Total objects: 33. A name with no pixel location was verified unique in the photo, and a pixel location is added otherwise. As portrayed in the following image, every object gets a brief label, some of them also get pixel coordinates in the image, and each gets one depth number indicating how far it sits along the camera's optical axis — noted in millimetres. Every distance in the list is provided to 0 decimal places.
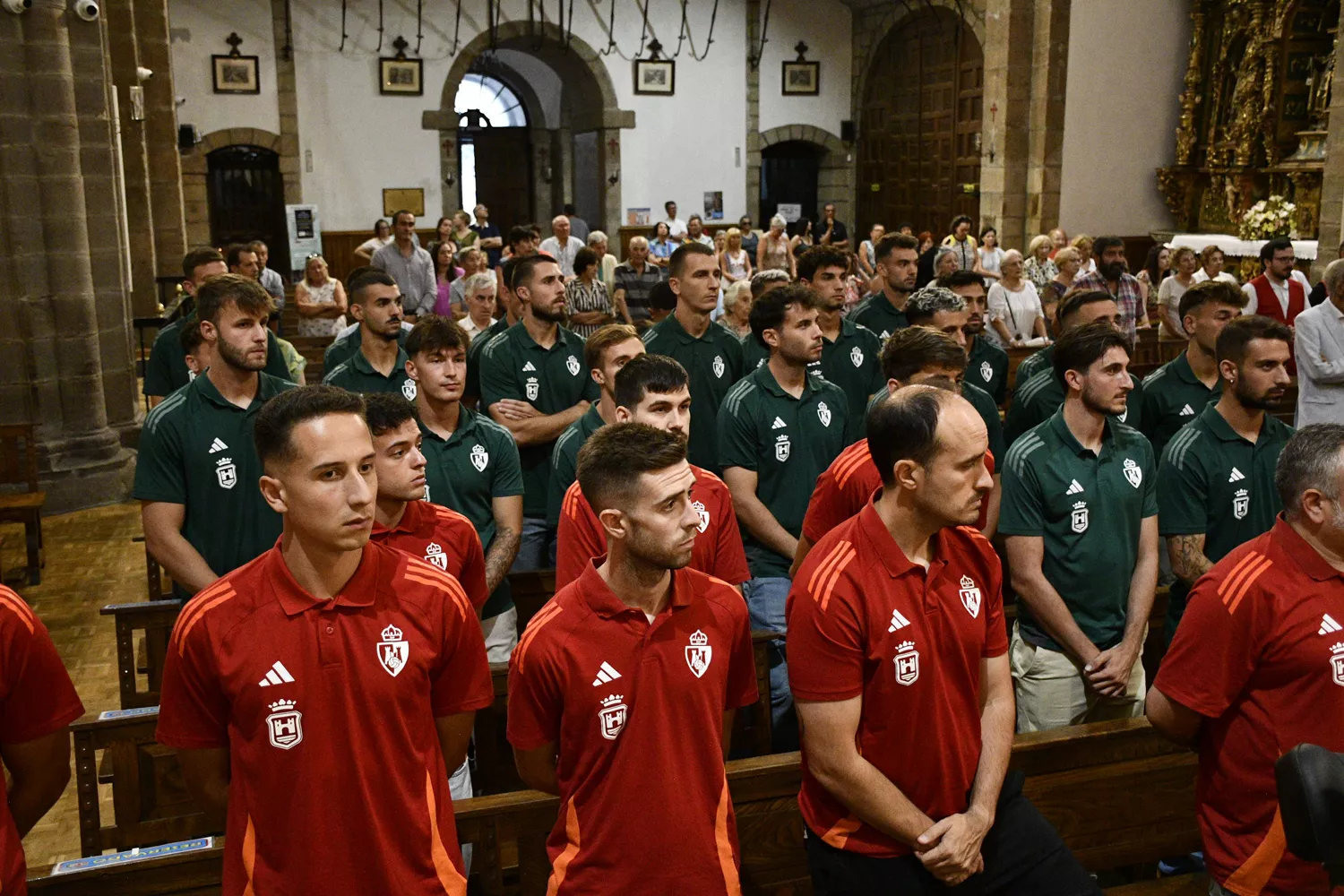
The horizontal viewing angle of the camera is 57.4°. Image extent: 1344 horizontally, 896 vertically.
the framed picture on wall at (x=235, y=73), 17047
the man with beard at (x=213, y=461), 3814
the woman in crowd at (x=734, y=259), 13773
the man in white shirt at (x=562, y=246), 13148
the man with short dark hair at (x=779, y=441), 4270
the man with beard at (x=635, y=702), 2420
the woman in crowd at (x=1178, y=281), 9672
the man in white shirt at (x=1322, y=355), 5930
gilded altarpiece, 13516
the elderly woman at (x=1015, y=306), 8836
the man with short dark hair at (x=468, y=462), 3918
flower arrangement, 13477
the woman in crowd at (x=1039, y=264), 10984
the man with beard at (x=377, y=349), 4930
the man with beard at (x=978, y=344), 5926
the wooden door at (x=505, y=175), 21734
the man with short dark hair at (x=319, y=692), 2279
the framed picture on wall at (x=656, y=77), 19203
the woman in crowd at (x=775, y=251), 14414
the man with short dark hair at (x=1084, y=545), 3676
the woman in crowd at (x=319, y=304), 9945
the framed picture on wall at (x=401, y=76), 18016
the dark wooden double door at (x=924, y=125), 18078
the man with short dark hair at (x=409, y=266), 10250
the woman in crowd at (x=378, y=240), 12863
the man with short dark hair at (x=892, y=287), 6652
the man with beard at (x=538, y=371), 5316
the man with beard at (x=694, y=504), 3301
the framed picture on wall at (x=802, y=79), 20109
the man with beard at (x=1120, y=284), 9000
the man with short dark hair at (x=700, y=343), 5598
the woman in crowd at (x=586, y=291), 8945
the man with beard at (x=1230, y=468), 3852
